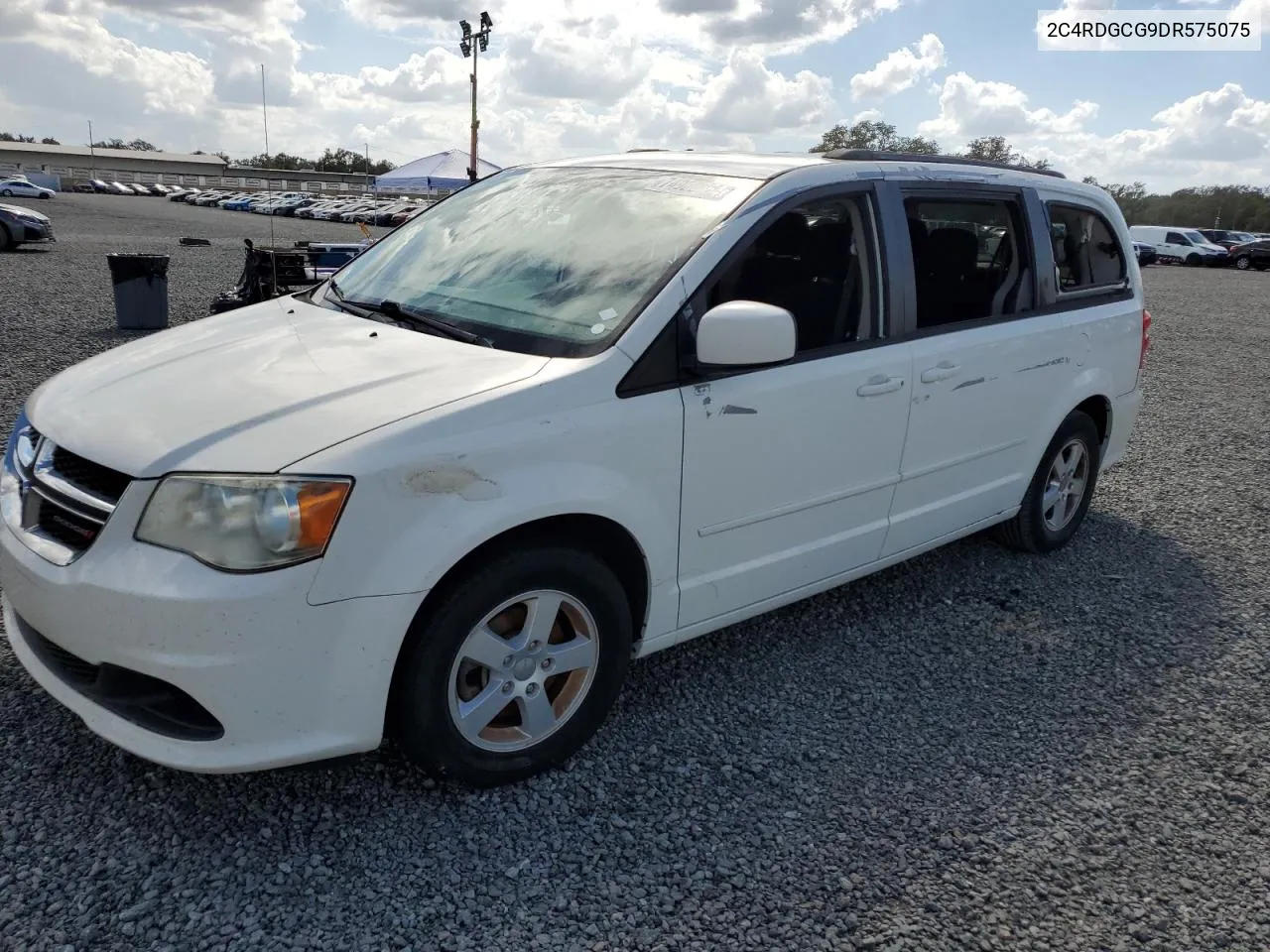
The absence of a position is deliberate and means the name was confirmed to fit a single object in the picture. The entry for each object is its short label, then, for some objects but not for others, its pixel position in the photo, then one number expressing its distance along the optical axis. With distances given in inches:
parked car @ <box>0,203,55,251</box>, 769.6
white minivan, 95.5
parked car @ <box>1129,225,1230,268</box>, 1451.8
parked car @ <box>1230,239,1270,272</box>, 1391.5
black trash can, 414.0
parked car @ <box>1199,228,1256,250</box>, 1584.5
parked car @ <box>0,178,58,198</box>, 2113.8
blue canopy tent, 1073.5
